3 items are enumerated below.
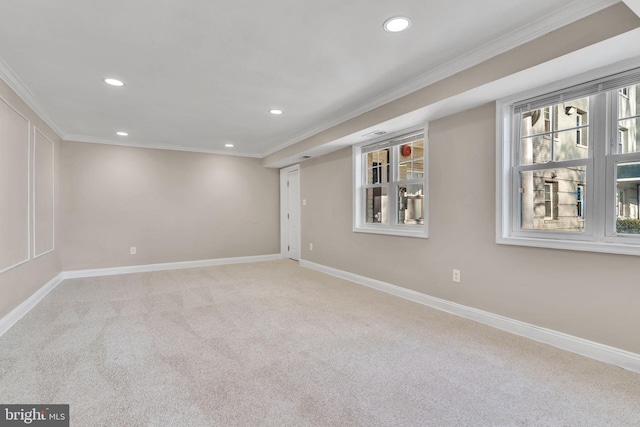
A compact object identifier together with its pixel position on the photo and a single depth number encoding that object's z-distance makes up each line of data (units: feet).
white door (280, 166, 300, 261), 21.58
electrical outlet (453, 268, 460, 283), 10.52
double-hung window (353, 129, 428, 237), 12.67
